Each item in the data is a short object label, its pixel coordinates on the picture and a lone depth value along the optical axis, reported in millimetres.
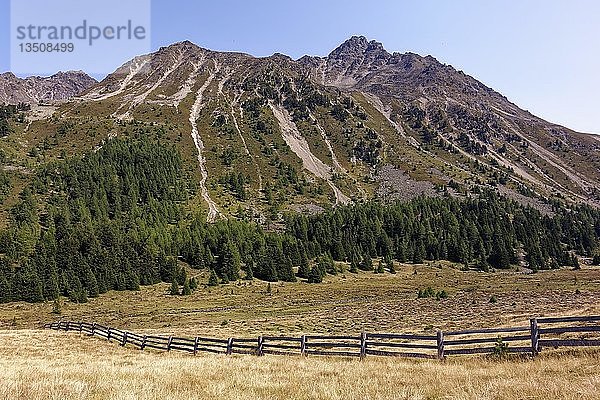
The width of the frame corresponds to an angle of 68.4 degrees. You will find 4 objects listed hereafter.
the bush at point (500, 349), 19850
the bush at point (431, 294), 77406
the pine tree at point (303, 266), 117188
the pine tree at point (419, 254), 147700
